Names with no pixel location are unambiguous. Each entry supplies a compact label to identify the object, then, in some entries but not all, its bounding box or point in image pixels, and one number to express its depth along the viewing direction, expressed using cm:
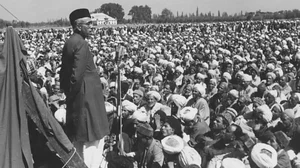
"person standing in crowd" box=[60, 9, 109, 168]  374
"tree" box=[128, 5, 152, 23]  9844
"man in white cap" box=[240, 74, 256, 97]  907
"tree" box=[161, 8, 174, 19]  12019
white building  6809
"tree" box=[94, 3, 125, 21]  9369
